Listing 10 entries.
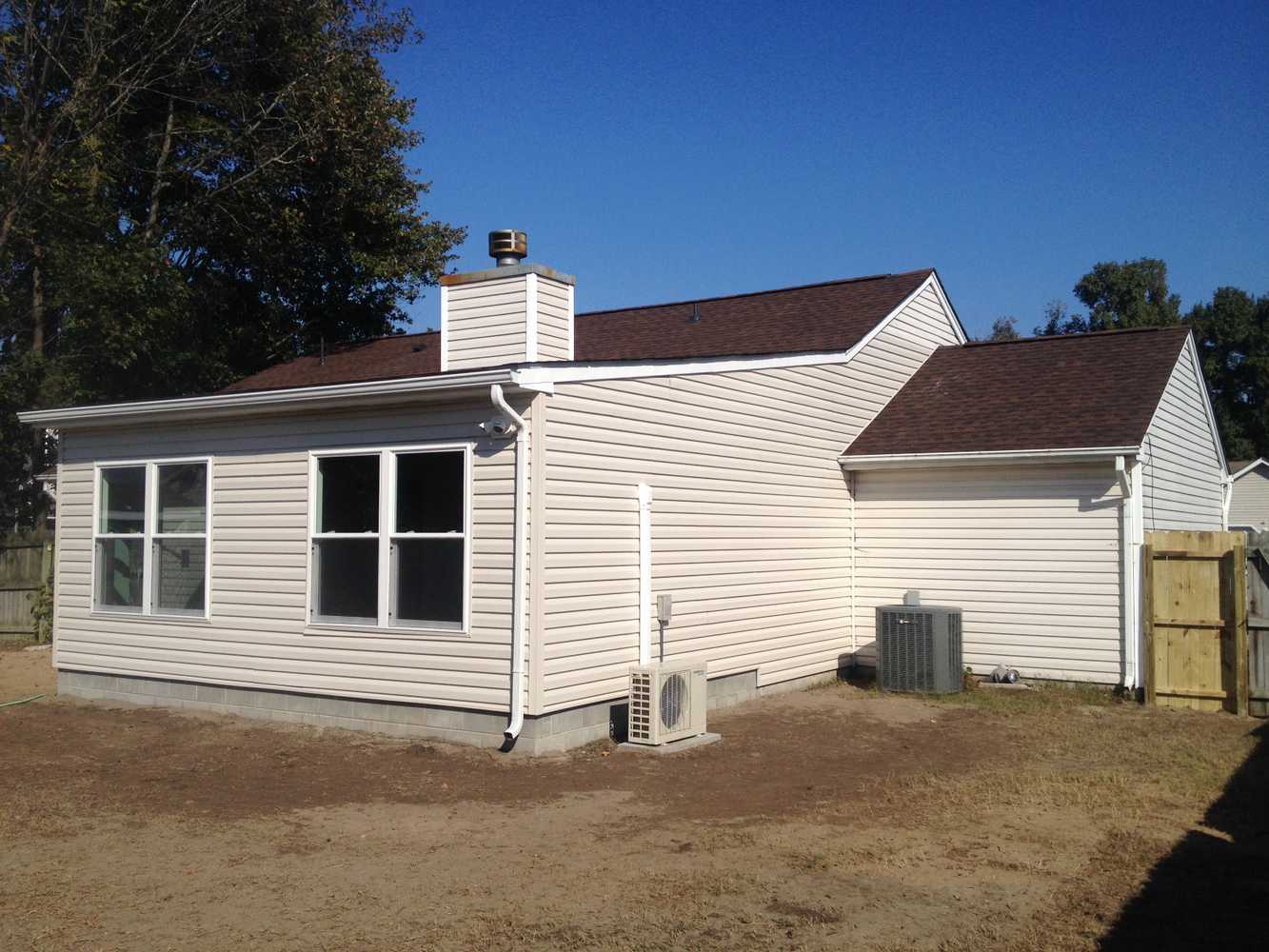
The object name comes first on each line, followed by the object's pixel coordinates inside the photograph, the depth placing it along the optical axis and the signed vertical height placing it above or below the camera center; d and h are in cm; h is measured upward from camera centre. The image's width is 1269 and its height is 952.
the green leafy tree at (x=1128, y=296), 5222 +1082
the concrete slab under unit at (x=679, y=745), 929 -180
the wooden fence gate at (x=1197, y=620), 1096 -87
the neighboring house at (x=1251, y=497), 4541 +135
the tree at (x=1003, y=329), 6203 +1078
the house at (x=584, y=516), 945 +9
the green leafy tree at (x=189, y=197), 1919 +608
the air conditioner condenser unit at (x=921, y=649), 1223 -130
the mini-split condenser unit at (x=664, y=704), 938 -147
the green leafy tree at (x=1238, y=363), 5556 +825
